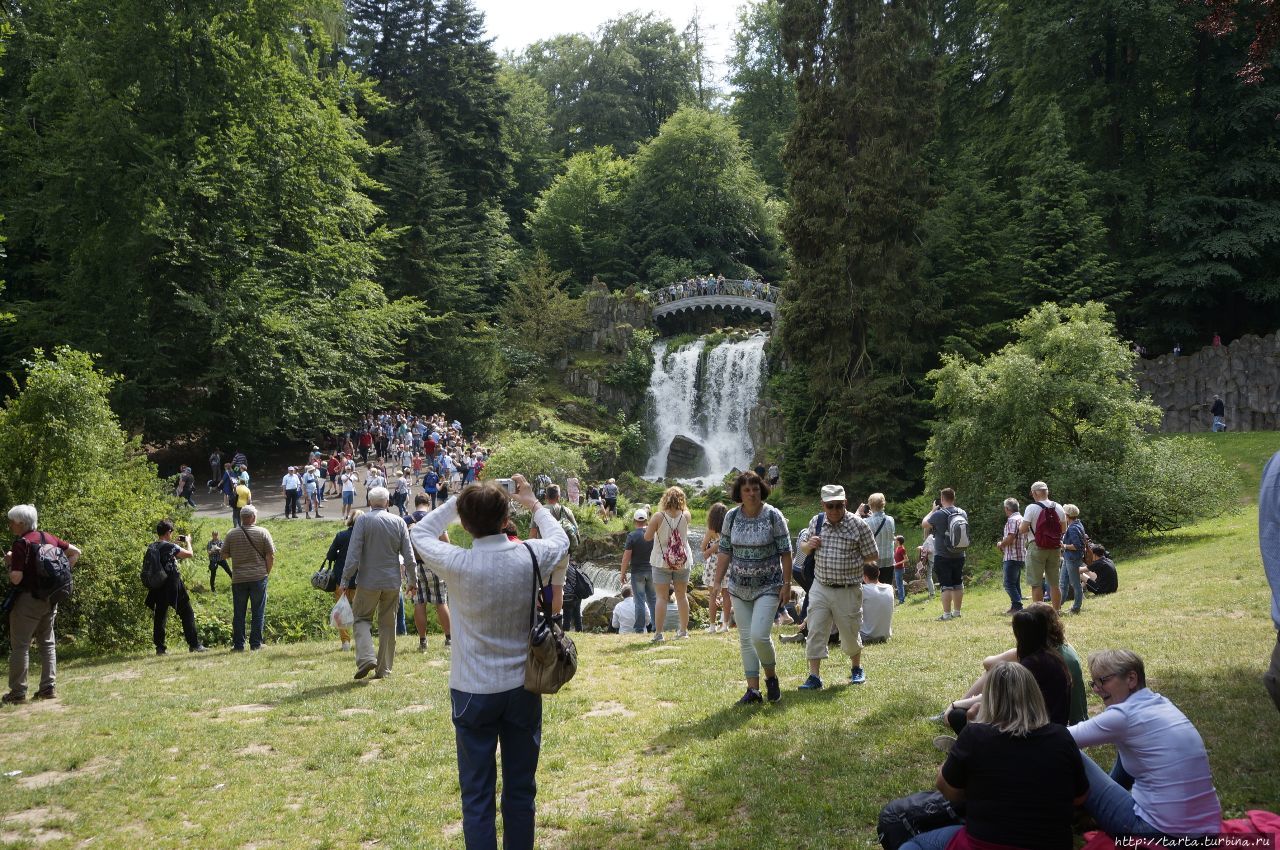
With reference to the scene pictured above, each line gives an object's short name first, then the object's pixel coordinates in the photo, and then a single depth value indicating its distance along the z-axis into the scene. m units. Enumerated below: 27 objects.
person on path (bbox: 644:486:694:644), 10.24
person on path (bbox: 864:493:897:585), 10.88
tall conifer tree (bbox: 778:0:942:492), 27.02
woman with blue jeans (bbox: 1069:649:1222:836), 3.69
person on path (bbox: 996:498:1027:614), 11.16
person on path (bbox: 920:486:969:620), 11.64
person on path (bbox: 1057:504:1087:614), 11.19
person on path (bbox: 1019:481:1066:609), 10.45
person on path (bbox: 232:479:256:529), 19.88
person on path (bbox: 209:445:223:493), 26.62
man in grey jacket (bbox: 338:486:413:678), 8.42
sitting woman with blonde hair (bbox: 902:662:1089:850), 3.44
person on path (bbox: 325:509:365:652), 9.27
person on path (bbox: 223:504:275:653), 10.53
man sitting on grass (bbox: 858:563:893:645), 9.64
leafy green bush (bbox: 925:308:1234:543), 17.50
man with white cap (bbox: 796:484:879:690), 7.00
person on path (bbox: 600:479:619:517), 28.00
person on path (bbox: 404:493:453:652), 10.11
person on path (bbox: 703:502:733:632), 10.23
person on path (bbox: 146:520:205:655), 11.02
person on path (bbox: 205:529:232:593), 15.09
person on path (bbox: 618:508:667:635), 11.58
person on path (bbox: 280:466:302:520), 23.89
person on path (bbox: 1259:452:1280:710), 3.94
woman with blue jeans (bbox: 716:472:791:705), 6.60
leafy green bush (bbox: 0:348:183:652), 11.66
